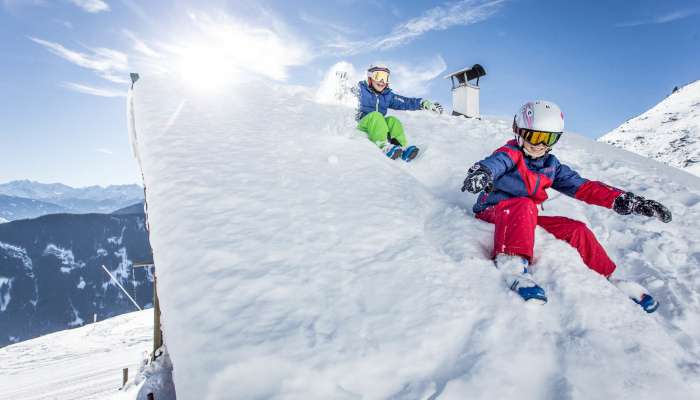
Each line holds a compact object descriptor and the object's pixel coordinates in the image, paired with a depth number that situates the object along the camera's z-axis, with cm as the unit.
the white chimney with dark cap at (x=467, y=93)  1224
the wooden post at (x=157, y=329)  763
